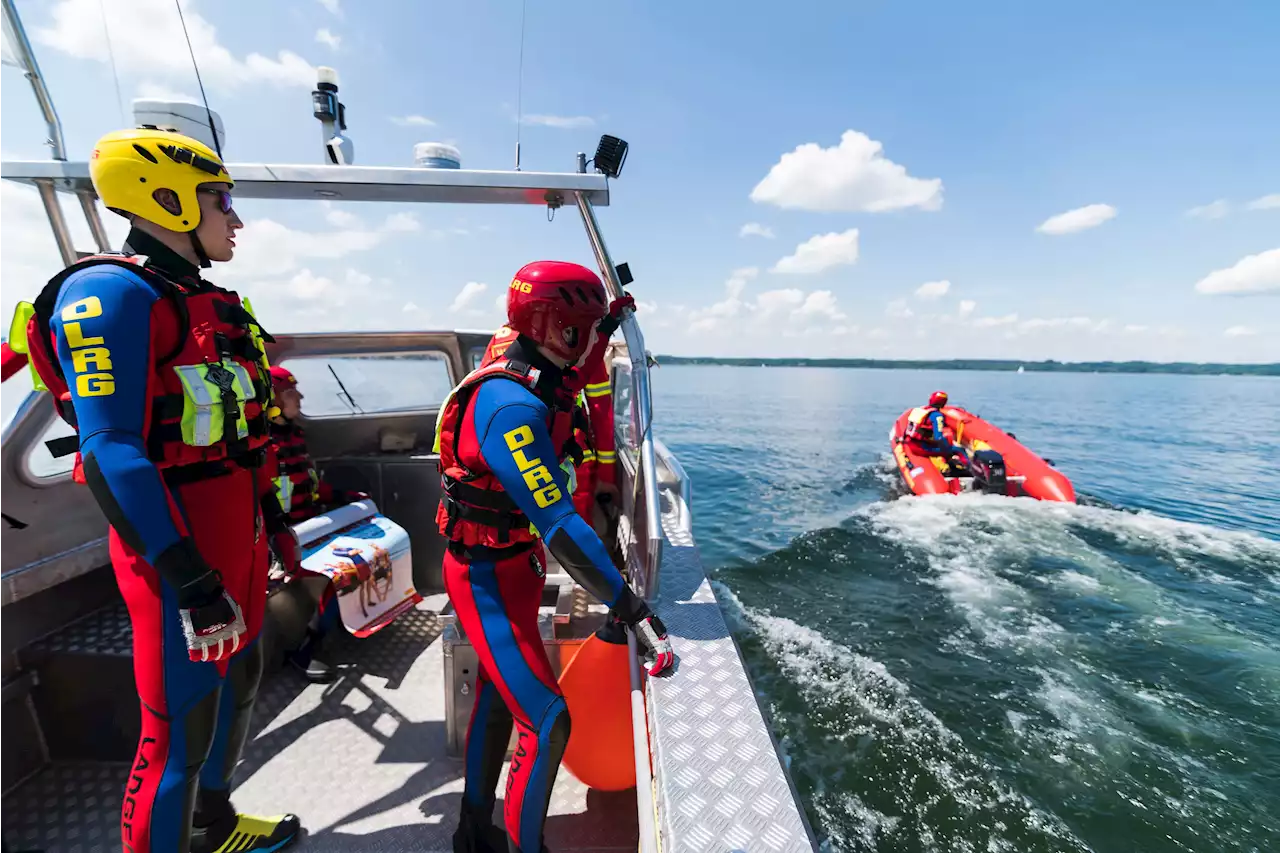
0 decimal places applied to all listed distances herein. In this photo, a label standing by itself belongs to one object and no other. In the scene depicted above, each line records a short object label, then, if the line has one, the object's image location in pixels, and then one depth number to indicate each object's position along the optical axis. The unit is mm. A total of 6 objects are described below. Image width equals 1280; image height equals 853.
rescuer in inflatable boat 12055
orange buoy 2135
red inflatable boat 10703
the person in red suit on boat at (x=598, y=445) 3568
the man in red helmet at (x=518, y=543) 1621
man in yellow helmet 1360
